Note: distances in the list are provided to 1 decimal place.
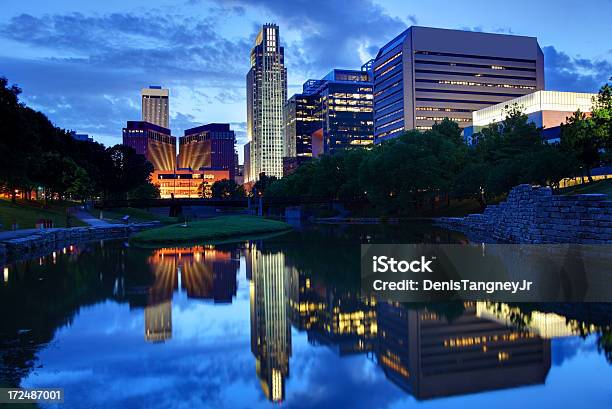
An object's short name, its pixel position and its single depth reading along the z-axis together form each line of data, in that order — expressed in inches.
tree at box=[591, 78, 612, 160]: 1964.8
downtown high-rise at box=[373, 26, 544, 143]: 7849.4
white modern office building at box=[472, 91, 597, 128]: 5585.6
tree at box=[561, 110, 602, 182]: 2186.3
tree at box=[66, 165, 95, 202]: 3472.0
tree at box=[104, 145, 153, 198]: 4709.6
